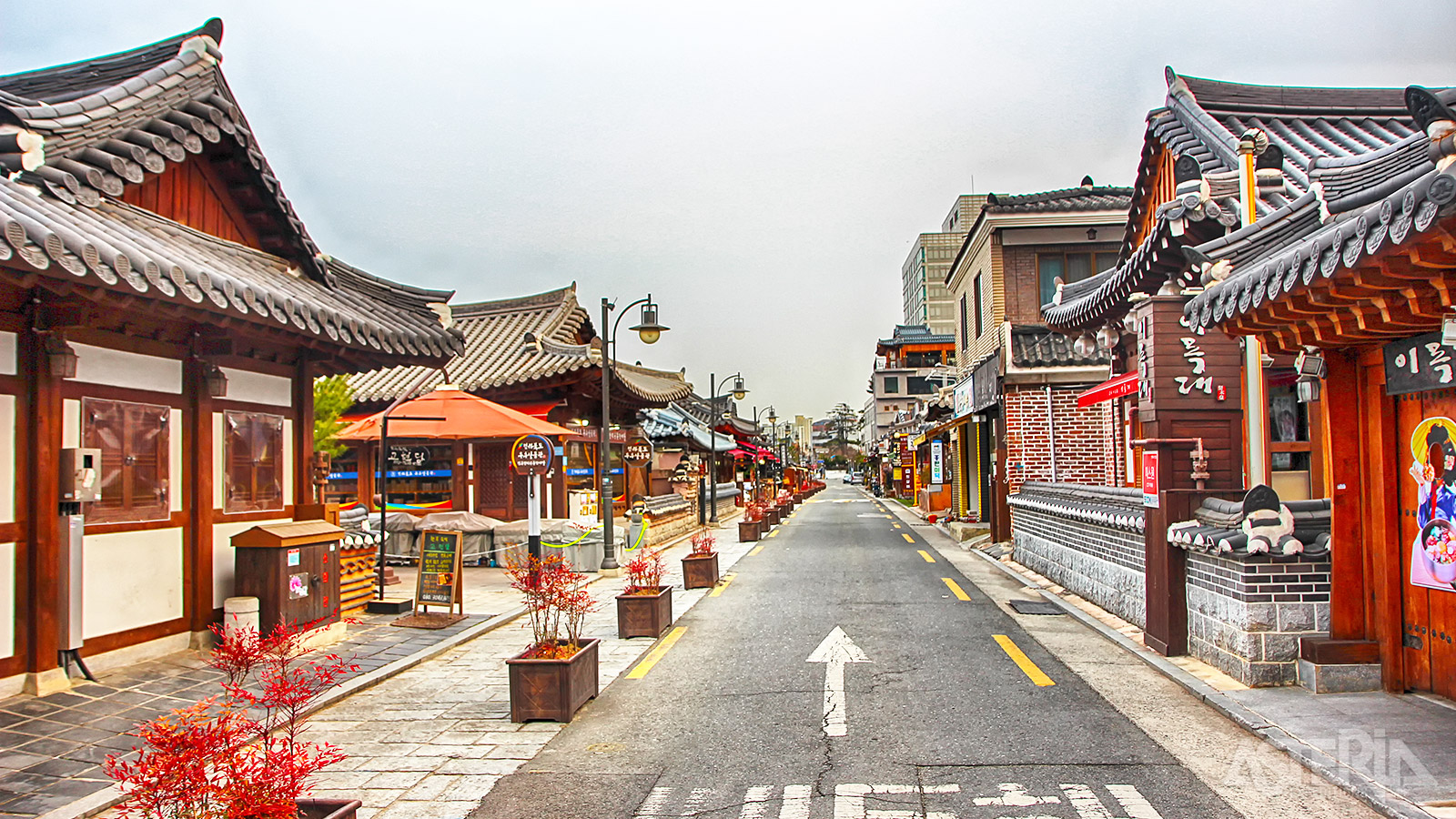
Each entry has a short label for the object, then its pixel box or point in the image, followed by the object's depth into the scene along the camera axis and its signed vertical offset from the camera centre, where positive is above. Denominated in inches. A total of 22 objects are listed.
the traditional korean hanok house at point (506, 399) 803.4 +46.3
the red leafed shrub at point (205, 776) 132.8 -47.8
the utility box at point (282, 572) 376.8 -50.5
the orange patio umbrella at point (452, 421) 558.9 +16.8
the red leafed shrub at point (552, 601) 306.3 -52.2
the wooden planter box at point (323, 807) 155.5 -60.5
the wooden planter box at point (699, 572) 620.4 -85.9
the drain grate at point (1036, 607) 502.9 -93.2
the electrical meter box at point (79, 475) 311.4 -7.2
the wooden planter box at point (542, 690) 287.0 -75.3
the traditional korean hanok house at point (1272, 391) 234.4 +16.9
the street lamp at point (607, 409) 734.5 +29.0
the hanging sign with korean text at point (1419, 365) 247.6 +18.8
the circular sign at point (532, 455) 621.6 -5.8
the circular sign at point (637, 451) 1019.9 -6.8
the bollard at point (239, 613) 367.9 -64.5
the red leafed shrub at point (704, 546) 645.3 -71.9
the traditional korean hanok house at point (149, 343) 287.4 +44.7
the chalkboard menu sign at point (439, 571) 470.9 -62.9
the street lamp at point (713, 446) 1412.4 -3.5
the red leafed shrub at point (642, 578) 447.5 -64.4
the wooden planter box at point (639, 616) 434.0 -80.1
